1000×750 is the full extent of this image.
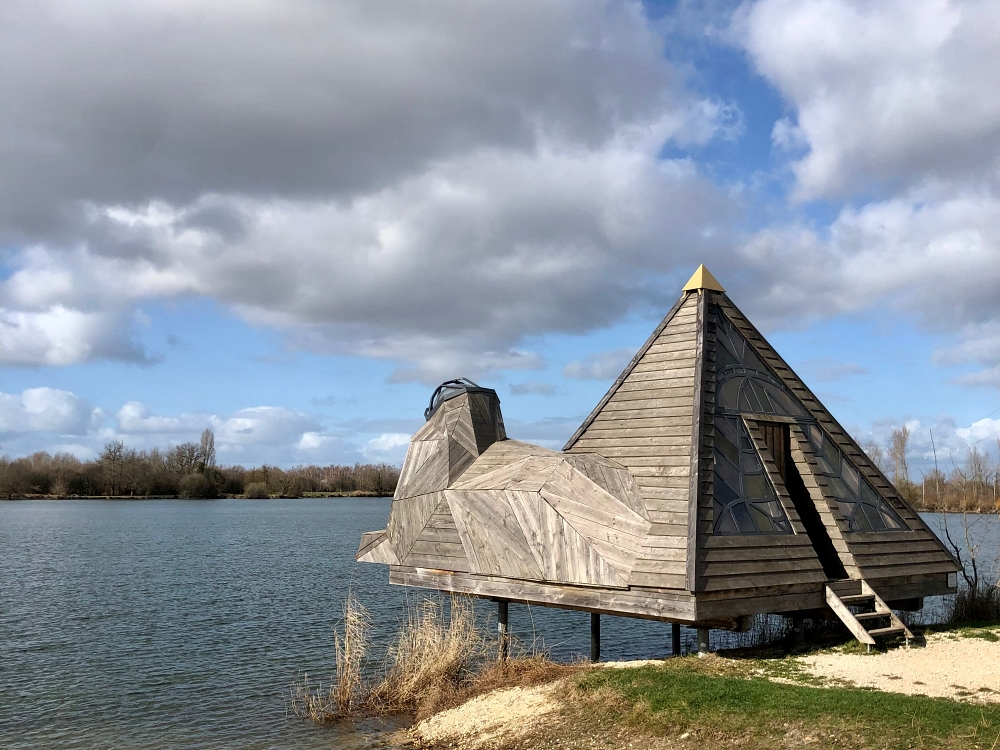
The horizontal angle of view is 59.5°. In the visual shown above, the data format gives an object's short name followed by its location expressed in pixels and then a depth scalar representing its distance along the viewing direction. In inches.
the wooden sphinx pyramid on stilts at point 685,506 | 523.5
